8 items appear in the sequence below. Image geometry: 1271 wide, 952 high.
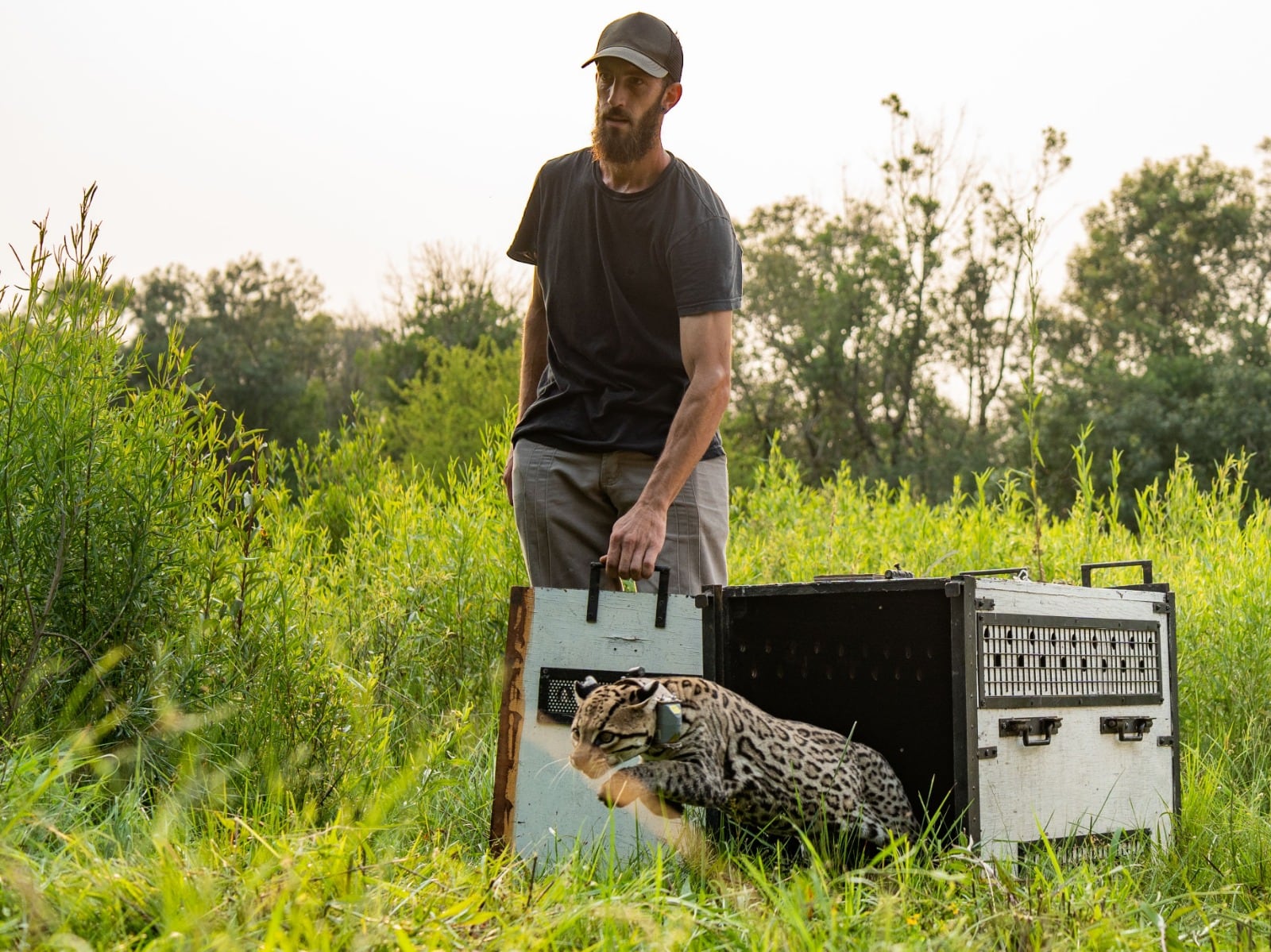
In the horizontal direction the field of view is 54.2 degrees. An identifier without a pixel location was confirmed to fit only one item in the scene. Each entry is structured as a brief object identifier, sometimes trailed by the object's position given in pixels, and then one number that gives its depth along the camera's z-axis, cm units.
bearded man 373
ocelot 275
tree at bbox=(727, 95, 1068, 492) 2862
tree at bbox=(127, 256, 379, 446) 3269
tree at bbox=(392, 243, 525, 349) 3319
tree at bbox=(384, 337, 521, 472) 2330
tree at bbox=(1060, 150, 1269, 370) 3117
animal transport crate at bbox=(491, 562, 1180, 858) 305
